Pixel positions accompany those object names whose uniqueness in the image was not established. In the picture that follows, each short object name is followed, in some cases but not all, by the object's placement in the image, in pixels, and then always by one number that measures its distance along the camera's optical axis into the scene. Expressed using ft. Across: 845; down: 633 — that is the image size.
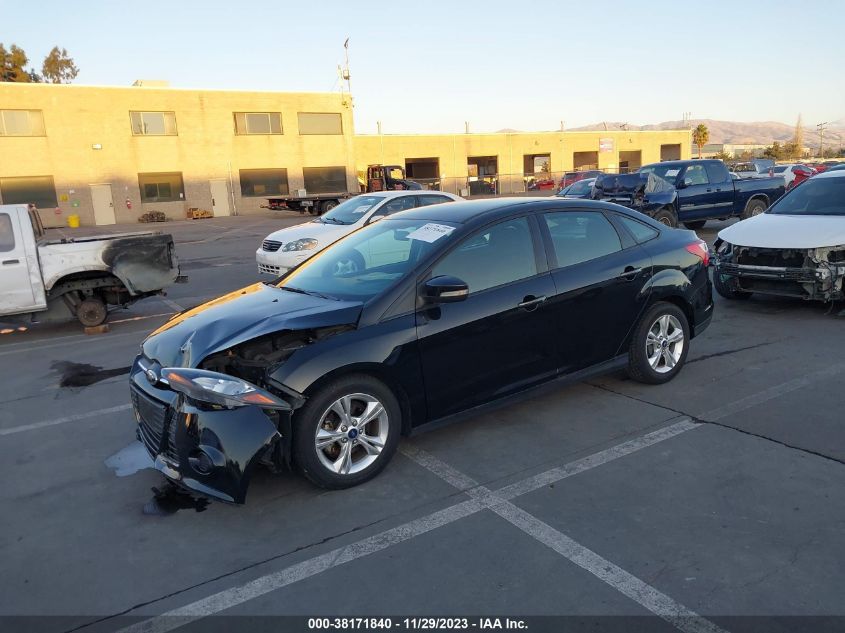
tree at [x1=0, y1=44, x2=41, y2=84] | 203.00
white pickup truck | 27.63
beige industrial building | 121.70
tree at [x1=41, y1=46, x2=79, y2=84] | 240.32
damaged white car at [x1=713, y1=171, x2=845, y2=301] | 24.81
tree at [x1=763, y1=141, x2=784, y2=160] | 264.72
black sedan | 12.34
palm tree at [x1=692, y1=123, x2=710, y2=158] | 281.21
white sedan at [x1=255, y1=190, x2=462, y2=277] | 36.91
